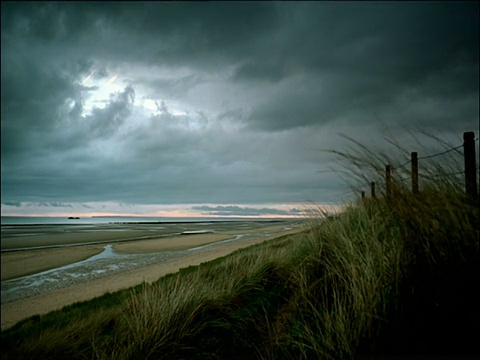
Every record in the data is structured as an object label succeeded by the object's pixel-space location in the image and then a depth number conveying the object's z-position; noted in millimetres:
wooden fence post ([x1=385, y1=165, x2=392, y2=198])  3754
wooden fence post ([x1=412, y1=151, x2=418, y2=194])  3748
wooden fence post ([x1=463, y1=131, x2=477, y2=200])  3240
